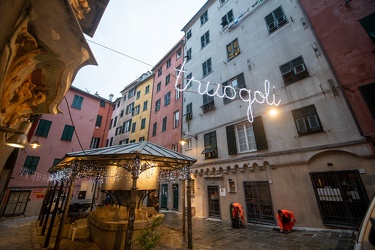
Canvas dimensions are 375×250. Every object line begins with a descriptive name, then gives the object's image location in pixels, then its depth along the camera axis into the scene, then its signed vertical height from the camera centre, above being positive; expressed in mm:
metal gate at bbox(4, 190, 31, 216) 14851 -1119
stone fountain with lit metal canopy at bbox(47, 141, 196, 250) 6152 +677
